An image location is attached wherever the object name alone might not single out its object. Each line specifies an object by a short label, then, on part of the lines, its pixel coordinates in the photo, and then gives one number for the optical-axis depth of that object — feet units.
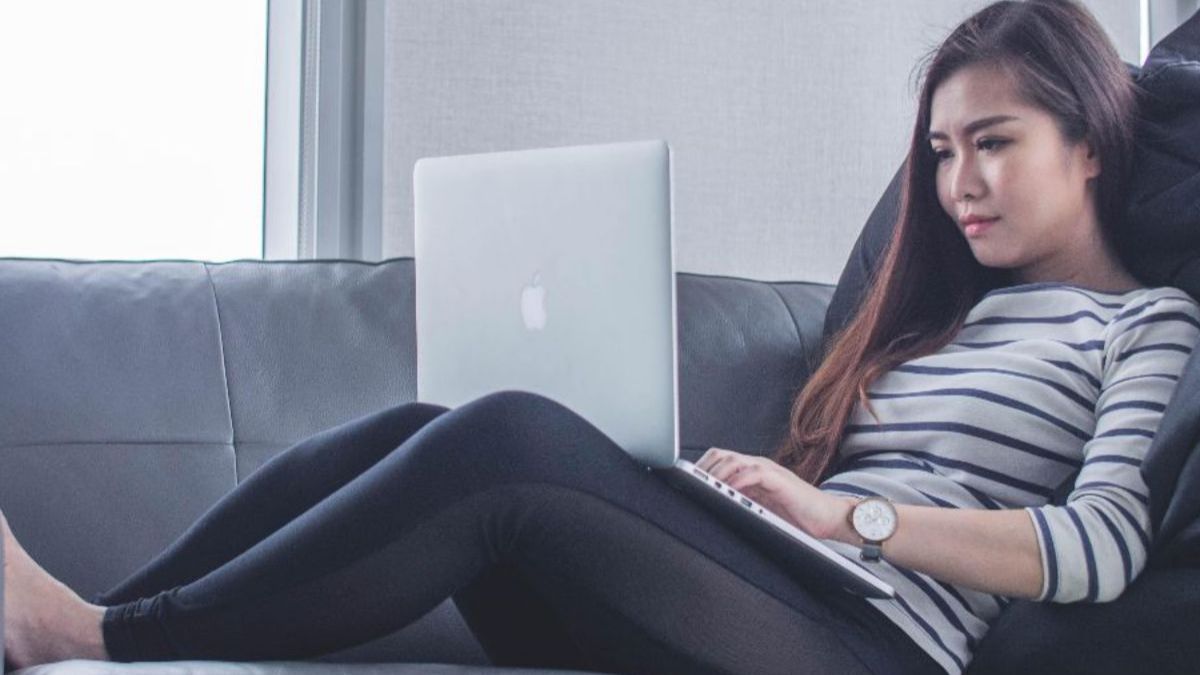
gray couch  9.47
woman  8.07
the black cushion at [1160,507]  8.16
